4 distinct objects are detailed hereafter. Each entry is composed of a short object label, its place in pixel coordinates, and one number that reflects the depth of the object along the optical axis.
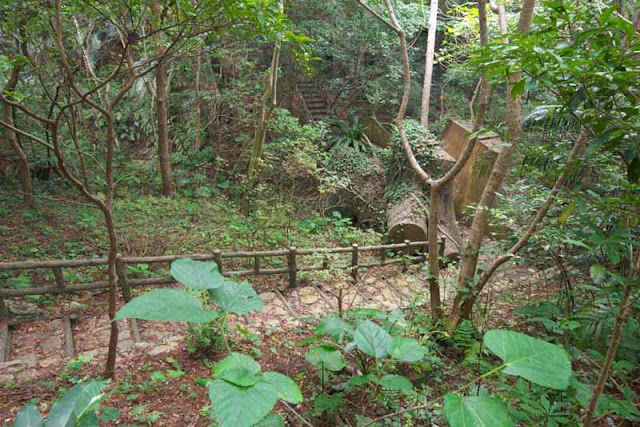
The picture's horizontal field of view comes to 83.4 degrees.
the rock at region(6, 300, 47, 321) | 3.83
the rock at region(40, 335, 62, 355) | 3.42
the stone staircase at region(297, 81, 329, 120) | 11.74
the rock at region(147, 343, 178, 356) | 3.36
